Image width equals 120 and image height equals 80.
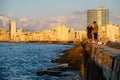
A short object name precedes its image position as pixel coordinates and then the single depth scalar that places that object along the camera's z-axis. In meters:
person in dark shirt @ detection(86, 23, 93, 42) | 21.71
